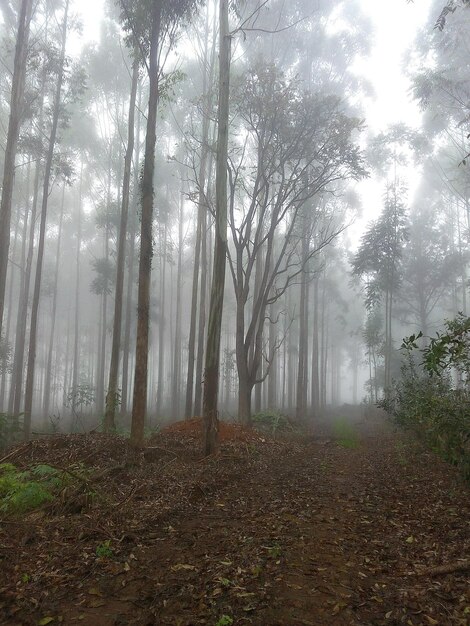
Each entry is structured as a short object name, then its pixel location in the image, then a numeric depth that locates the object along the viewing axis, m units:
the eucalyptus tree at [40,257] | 12.15
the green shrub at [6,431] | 8.62
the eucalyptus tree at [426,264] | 23.55
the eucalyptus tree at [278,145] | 12.37
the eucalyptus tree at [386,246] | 20.11
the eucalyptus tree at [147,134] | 7.62
